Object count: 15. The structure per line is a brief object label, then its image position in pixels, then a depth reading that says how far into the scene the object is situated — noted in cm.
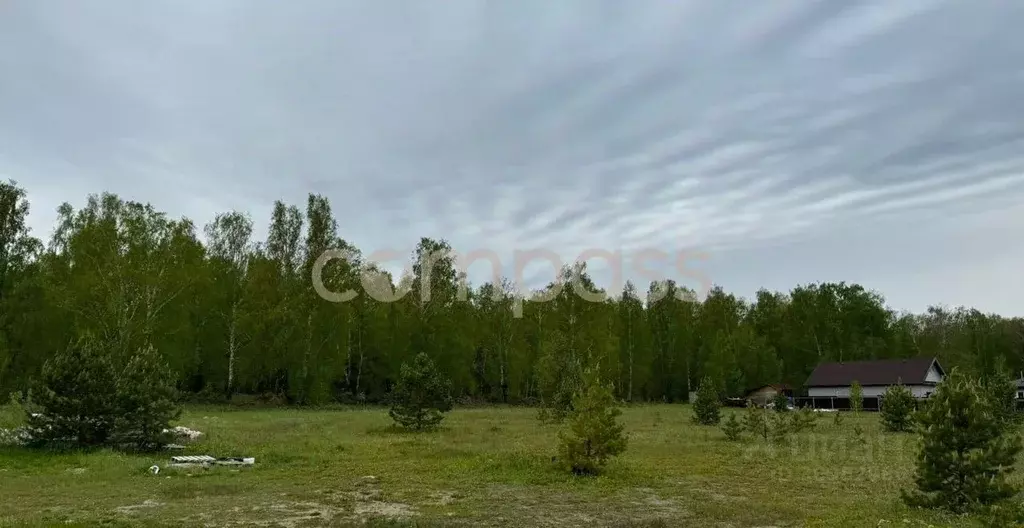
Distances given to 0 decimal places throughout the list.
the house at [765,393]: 6724
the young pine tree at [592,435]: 1681
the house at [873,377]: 5956
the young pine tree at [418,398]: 2948
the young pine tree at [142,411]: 1992
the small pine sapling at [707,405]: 3588
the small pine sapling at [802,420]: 2931
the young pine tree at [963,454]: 1192
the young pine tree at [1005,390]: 3539
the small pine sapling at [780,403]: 4747
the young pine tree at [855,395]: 4866
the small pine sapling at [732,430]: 2745
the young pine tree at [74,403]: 1922
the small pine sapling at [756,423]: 2816
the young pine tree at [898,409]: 3256
